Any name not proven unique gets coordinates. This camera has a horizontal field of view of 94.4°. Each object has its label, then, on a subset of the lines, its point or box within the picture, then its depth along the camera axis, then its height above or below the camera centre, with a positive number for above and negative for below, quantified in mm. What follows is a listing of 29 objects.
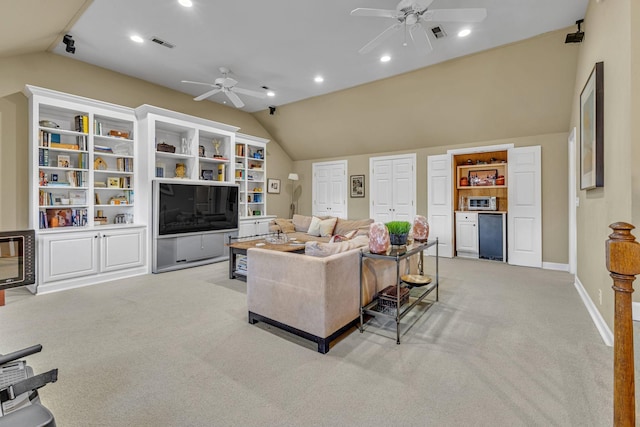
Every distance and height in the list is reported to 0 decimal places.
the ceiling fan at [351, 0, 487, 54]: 2691 +1882
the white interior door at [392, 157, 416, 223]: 6719 +542
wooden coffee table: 4275 -531
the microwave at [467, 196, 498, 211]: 5914 +200
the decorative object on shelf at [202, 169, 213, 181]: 6044 +787
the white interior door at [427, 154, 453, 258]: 6227 +231
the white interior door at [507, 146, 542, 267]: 5371 +106
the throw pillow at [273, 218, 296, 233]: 6527 -277
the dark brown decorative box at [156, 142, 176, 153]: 5212 +1167
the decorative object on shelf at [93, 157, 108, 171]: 4688 +777
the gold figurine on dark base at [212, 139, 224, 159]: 6367 +1436
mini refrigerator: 5715 -453
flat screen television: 5004 +95
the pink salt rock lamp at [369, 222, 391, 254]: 2609 -231
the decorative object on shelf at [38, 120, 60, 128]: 4168 +1264
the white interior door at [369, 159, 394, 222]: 7055 +547
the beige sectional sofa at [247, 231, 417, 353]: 2373 -664
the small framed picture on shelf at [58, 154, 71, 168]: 4320 +753
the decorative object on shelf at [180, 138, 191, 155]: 5742 +1303
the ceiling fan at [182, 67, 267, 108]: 4484 +1954
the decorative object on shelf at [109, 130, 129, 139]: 4844 +1310
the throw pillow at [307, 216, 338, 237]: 6062 -294
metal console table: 2512 -824
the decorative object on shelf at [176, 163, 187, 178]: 5609 +807
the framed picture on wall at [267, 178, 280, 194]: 7900 +737
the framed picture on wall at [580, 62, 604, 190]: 2568 +790
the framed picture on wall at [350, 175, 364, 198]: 7497 +696
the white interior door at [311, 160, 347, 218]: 7832 +655
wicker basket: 2822 -808
